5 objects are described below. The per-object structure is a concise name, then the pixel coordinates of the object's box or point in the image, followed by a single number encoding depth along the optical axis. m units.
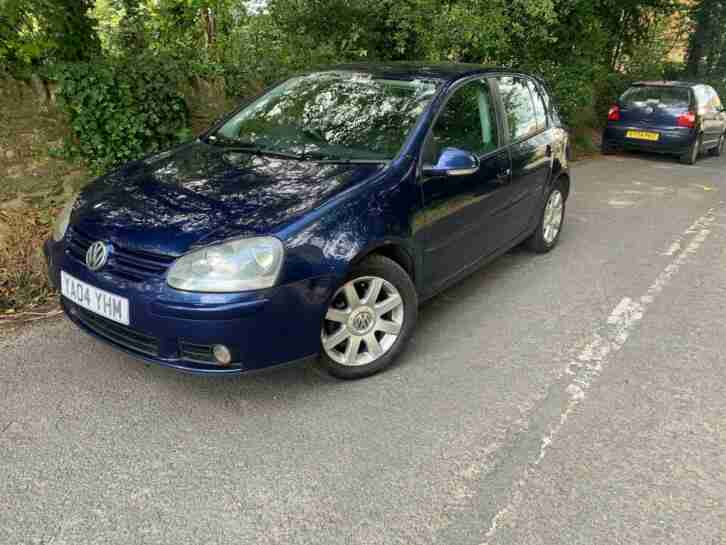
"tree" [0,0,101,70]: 5.02
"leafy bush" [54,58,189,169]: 5.34
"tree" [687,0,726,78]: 20.66
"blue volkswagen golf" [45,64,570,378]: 2.80
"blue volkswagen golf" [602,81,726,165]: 11.73
